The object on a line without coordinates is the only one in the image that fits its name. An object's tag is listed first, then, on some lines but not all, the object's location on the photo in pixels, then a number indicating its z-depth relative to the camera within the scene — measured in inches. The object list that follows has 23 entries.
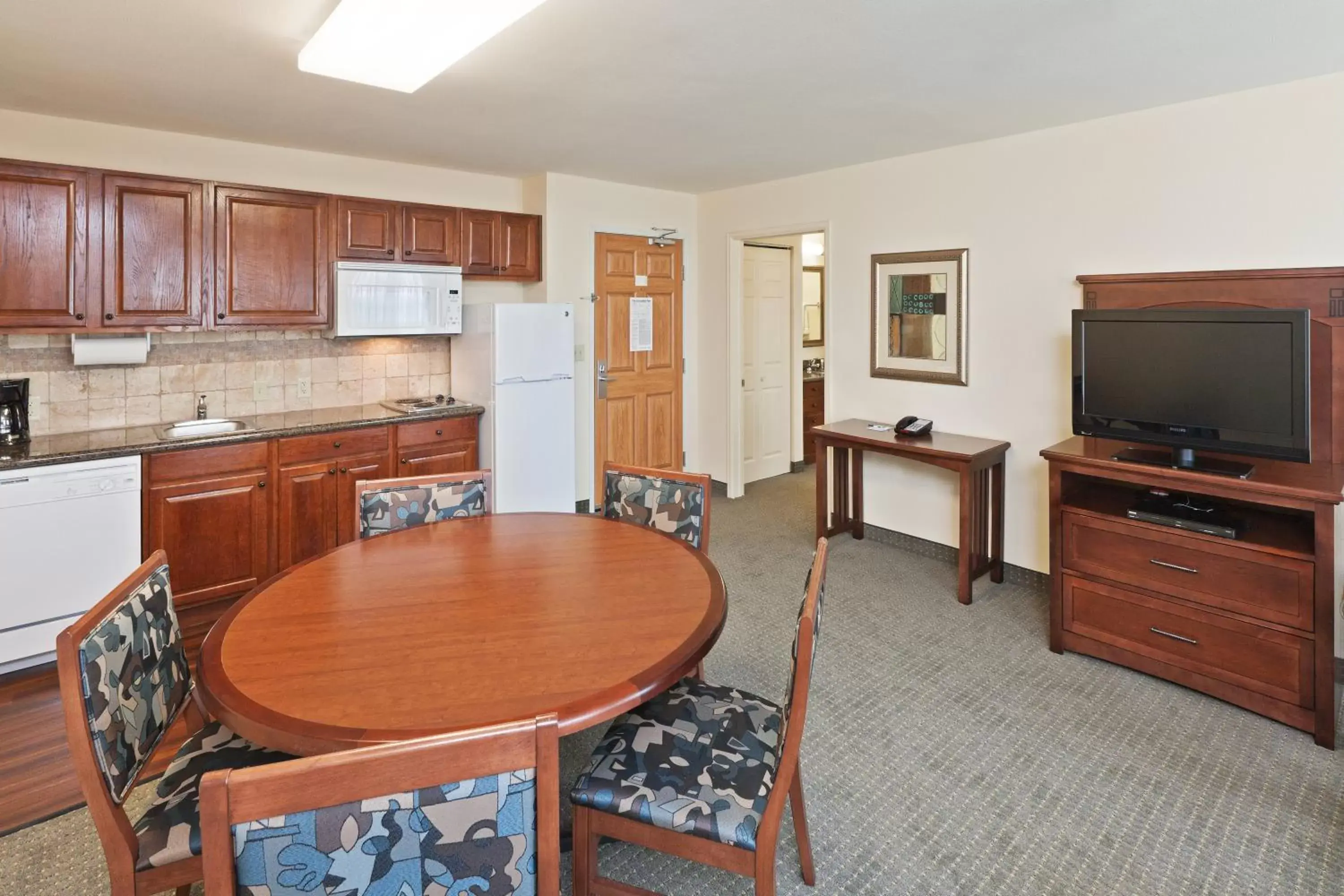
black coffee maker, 130.1
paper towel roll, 136.2
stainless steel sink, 138.5
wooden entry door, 209.6
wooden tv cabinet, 99.6
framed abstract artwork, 166.7
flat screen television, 105.6
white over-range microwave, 161.9
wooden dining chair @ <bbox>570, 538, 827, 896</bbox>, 58.7
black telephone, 166.4
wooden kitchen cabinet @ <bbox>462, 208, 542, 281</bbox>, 181.0
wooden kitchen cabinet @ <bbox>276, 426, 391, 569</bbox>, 147.6
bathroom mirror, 287.7
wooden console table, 149.0
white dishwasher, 115.8
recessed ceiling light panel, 81.2
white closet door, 240.8
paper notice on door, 217.2
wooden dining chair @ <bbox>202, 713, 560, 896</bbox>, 33.6
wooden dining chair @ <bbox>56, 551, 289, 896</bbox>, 51.4
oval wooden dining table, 53.3
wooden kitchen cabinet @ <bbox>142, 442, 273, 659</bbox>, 131.7
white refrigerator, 175.6
